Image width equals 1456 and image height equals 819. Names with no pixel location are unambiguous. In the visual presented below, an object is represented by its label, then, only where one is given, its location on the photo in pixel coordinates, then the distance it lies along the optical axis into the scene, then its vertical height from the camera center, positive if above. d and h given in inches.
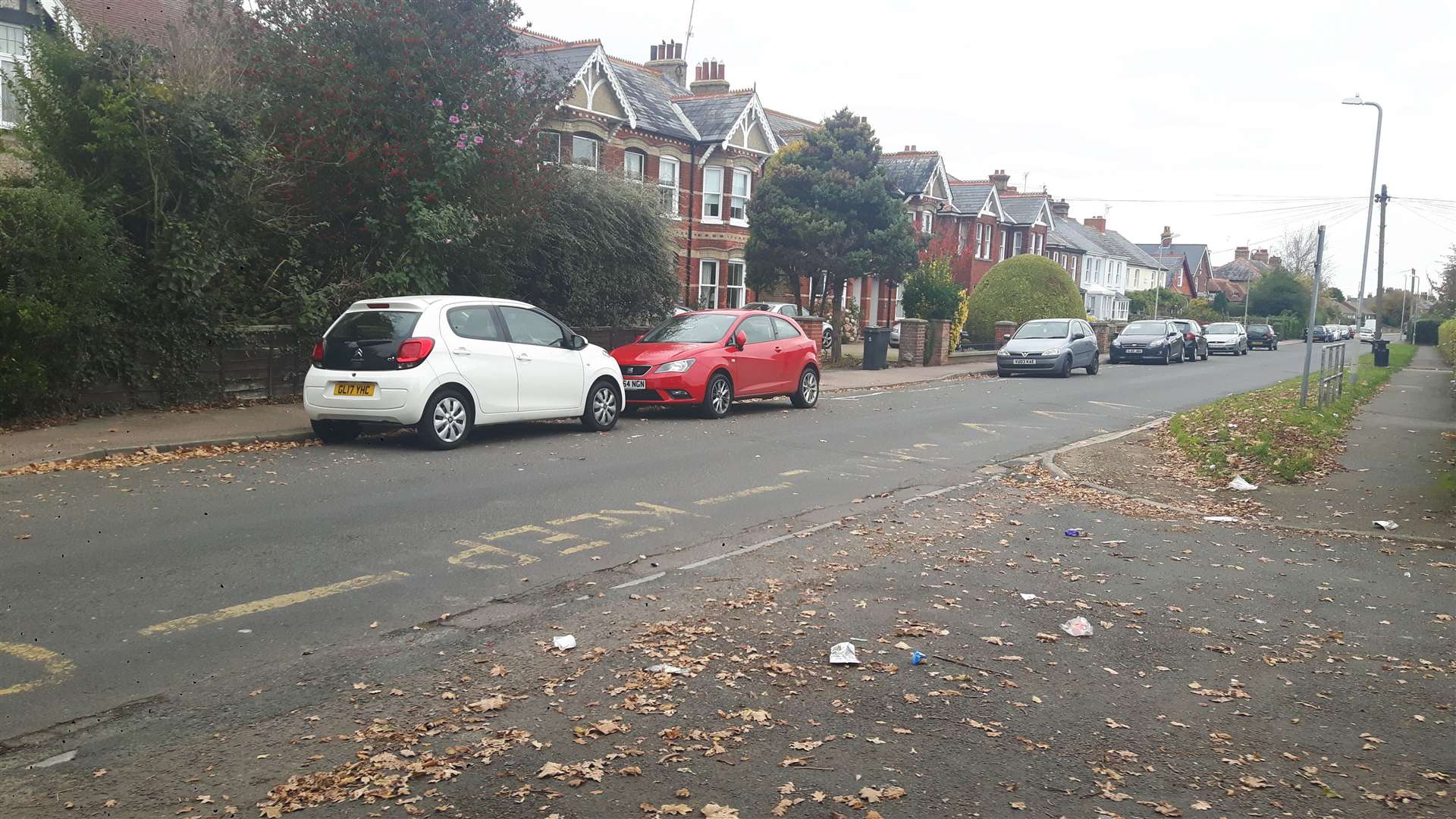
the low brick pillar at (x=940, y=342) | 1244.5 -21.2
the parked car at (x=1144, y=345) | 1464.1 -19.6
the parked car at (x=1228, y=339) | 1920.5 -9.7
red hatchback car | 616.7 -26.8
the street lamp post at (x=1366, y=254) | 1079.6 +89.3
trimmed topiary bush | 1588.3 +44.4
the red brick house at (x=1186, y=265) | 4121.6 +251.8
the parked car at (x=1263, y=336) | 2241.6 -3.1
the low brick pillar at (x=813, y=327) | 1065.5 -7.6
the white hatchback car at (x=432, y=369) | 459.8 -27.3
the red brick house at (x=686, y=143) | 1255.5 +211.4
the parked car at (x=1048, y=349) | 1111.6 -22.5
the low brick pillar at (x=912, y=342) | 1206.9 -21.7
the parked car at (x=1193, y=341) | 1609.3 -13.6
